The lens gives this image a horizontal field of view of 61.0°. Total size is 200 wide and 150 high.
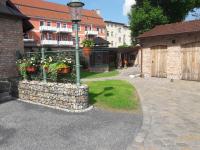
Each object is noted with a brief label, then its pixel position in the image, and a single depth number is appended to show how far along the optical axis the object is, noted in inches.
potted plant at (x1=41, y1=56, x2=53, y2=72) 268.5
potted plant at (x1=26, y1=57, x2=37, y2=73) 282.8
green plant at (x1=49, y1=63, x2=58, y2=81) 257.9
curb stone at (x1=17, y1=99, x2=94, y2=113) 233.0
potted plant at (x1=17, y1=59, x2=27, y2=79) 291.1
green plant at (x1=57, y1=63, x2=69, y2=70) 252.7
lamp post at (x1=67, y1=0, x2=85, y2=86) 237.7
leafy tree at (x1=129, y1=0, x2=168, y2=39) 753.9
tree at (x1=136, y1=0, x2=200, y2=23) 781.8
